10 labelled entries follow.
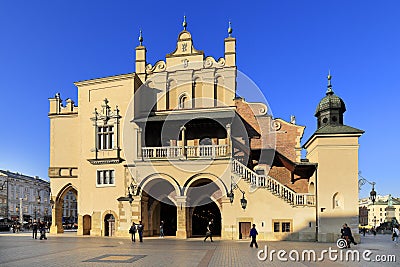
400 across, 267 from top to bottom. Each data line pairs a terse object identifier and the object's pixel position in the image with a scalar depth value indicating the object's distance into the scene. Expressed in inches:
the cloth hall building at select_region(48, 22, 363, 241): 1088.8
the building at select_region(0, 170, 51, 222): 3156.3
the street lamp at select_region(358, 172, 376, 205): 1363.2
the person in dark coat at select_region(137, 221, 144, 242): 1035.3
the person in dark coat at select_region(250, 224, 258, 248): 864.3
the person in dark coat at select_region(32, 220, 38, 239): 1200.2
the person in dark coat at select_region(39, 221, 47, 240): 1124.1
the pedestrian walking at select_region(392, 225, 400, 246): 1047.0
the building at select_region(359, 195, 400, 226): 5337.1
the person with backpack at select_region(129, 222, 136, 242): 1037.8
